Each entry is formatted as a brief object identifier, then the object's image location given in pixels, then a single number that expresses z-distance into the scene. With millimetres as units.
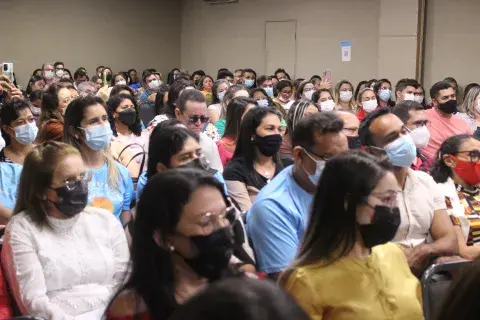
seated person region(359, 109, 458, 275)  3240
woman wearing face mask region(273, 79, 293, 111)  9062
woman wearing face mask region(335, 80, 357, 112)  9344
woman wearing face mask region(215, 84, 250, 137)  6403
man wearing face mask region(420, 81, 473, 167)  6449
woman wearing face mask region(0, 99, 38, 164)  4250
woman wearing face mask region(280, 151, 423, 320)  2070
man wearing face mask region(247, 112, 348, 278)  2742
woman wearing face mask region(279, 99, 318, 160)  5180
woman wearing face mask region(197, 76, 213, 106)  10636
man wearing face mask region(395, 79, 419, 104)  8499
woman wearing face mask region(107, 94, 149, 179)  5336
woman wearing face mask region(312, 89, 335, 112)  7695
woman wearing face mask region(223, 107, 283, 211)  3868
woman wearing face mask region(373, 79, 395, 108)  9289
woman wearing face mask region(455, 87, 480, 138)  7257
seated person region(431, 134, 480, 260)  3537
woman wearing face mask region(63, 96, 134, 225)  3658
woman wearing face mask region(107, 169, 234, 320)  1887
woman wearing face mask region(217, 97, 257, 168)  4875
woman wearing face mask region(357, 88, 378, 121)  8117
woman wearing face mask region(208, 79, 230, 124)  8223
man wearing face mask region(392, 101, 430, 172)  4594
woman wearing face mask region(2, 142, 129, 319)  2555
